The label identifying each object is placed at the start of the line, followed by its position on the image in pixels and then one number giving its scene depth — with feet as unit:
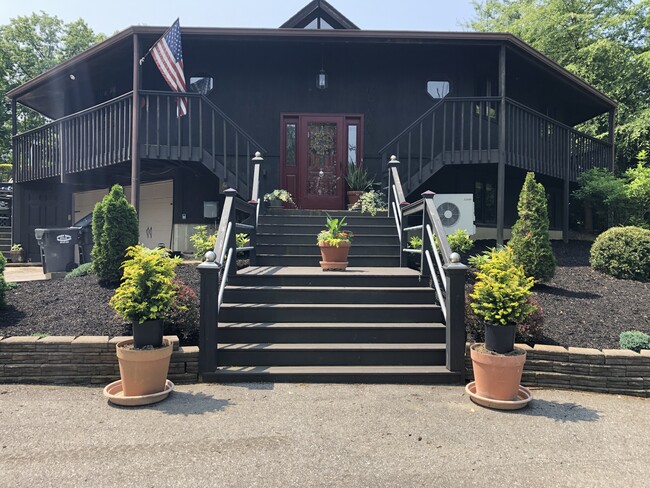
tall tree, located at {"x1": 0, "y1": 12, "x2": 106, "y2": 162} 76.33
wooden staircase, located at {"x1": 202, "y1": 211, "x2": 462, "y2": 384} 14.70
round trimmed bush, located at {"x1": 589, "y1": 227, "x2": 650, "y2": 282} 24.19
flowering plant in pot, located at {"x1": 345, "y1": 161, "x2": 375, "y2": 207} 31.81
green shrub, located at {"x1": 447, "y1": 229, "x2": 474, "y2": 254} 23.29
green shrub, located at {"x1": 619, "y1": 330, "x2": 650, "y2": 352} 15.46
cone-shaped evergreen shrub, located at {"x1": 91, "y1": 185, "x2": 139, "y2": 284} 20.90
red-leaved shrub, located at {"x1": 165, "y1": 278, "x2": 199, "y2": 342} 15.66
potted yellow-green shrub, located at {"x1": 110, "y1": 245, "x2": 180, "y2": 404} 12.58
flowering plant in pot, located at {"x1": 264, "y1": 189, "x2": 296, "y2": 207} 29.66
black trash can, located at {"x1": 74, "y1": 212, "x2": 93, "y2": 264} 29.96
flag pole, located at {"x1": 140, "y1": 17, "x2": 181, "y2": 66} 28.10
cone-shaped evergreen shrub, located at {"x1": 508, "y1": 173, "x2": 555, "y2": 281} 21.33
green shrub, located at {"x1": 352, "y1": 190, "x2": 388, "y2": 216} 28.32
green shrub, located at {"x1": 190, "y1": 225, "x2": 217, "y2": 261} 21.84
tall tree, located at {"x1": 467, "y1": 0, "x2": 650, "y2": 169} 52.49
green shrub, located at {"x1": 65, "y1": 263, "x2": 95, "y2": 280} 23.36
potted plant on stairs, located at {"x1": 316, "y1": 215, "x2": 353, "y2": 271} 20.20
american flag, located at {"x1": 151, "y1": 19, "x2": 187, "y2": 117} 27.68
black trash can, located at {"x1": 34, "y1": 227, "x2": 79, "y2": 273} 28.17
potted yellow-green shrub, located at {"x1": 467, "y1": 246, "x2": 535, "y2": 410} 12.72
